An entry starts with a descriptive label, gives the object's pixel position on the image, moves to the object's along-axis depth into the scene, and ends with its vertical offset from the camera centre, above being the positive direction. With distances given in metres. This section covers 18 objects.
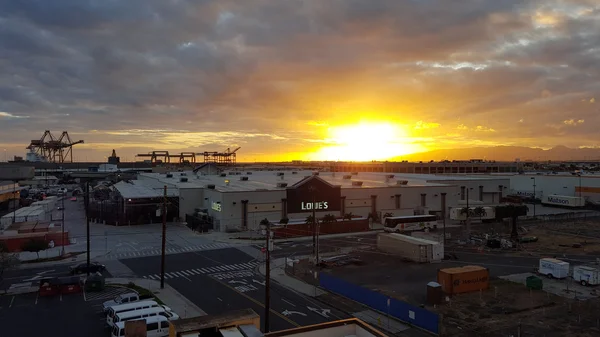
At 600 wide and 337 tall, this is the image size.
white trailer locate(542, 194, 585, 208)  87.88 -6.33
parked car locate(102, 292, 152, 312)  27.39 -8.61
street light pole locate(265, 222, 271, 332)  22.13 -7.38
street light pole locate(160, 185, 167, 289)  32.56 -8.38
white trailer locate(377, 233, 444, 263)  41.47 -7.83
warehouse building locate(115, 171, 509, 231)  61.72 -4.05
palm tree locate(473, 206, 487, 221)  64.31 -6.16
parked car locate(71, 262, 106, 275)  37.44 -8.78
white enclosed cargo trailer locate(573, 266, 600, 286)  32.69 -8.30
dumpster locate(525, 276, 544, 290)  31.47 -8.46
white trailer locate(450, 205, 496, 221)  63.39 -6.64
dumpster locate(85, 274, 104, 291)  32.16 -8.65
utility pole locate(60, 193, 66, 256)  47.32 -7.84
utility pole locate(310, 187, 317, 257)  64.46 -2.74
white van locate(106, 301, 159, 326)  24.42 -8.19
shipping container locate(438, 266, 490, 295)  30.73 -8.11
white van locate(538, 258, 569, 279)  34.62 -8.18
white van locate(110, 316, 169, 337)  23.55 -8.87
